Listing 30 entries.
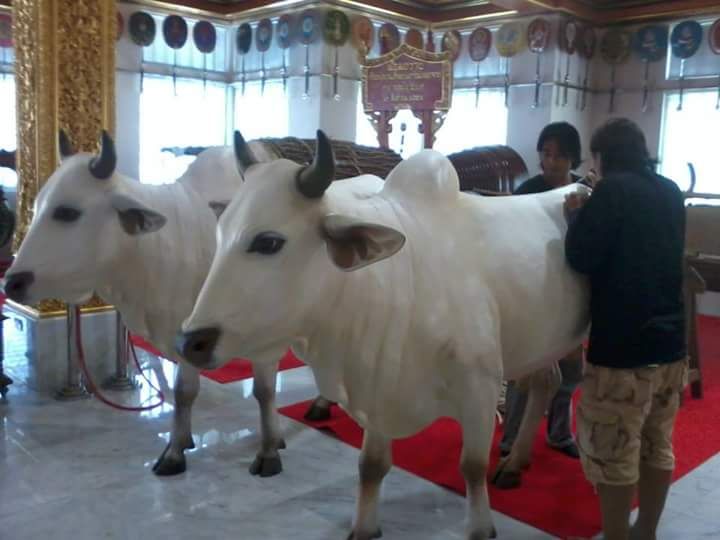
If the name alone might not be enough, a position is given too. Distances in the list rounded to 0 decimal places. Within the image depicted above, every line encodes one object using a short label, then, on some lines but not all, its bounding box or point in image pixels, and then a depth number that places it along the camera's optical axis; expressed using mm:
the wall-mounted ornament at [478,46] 8859
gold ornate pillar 4008
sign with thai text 6906
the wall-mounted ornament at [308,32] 8586
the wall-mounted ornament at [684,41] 7859
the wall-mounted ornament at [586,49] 8383
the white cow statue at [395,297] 1738
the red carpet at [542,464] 2746
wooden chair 4039
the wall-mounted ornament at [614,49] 8359
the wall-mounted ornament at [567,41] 8095
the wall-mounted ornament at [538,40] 8156
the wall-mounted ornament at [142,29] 8836
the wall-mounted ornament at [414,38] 9281
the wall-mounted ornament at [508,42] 8492
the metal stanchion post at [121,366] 4152
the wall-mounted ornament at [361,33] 8789
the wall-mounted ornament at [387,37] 9070
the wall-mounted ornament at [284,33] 8898
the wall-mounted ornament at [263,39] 9219
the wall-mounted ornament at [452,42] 9023
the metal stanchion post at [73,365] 3971
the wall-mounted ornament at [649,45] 8086
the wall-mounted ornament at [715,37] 7684
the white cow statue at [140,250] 2699
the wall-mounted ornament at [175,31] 9109
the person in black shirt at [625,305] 2062
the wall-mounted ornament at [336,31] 8570
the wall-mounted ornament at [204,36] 9383
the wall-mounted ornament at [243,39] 9492
